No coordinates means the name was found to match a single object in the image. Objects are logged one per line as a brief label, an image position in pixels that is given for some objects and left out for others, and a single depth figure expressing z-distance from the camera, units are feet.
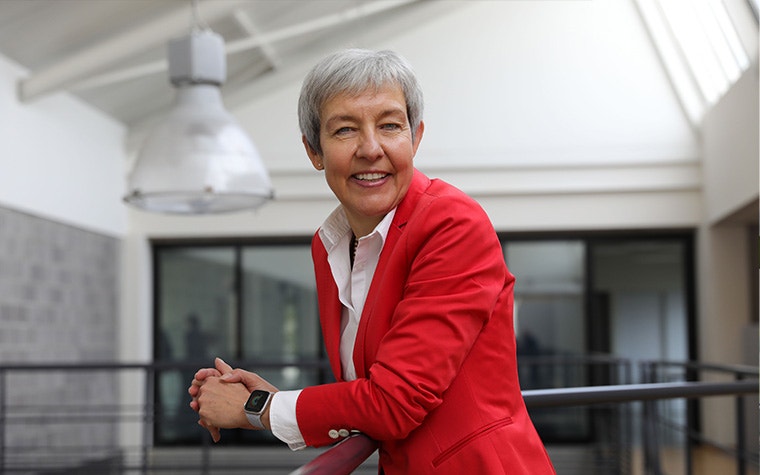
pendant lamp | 11.01
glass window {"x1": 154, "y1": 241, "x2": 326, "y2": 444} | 21.98
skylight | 11.70
